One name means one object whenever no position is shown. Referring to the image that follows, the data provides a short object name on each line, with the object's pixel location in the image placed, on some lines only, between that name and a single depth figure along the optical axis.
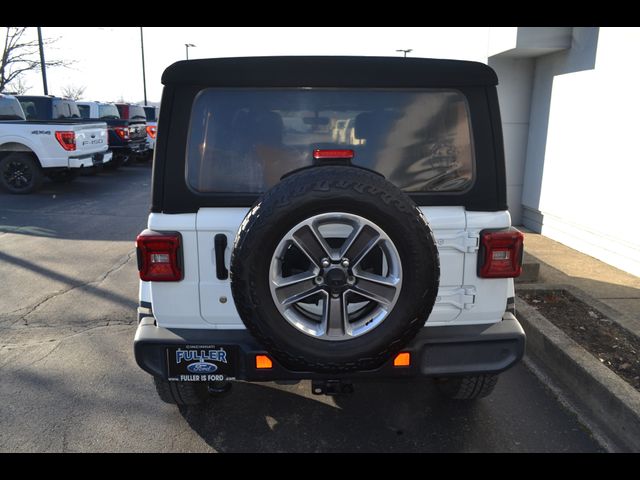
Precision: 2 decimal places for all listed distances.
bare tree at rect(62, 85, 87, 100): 52.47
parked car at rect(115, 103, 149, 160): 16.22
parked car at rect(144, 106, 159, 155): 18.19
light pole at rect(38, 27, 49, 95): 20.97
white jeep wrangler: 2.46
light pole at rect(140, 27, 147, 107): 33.44
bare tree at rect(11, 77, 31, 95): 31.56
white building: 5.59
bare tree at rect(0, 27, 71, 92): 27.89
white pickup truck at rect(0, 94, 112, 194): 10.90
